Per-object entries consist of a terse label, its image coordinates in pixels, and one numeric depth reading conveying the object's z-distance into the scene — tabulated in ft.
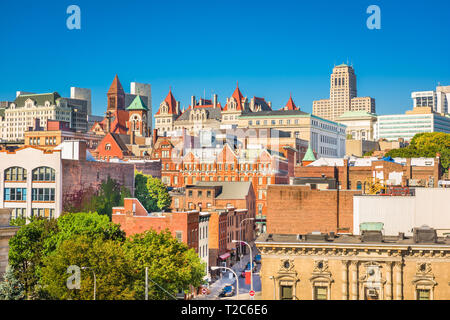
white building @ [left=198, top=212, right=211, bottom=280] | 307.17
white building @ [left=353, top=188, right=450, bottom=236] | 212.23
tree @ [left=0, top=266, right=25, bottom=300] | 188.14
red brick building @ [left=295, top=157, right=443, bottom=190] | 366.43
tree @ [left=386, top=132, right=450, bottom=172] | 626.64
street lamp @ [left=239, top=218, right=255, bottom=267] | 391.81
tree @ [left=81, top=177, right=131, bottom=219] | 327.26
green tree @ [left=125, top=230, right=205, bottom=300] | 208.64
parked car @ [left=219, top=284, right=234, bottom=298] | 264.11
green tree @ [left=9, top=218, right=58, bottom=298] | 208.28
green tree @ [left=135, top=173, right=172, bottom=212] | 421.18
